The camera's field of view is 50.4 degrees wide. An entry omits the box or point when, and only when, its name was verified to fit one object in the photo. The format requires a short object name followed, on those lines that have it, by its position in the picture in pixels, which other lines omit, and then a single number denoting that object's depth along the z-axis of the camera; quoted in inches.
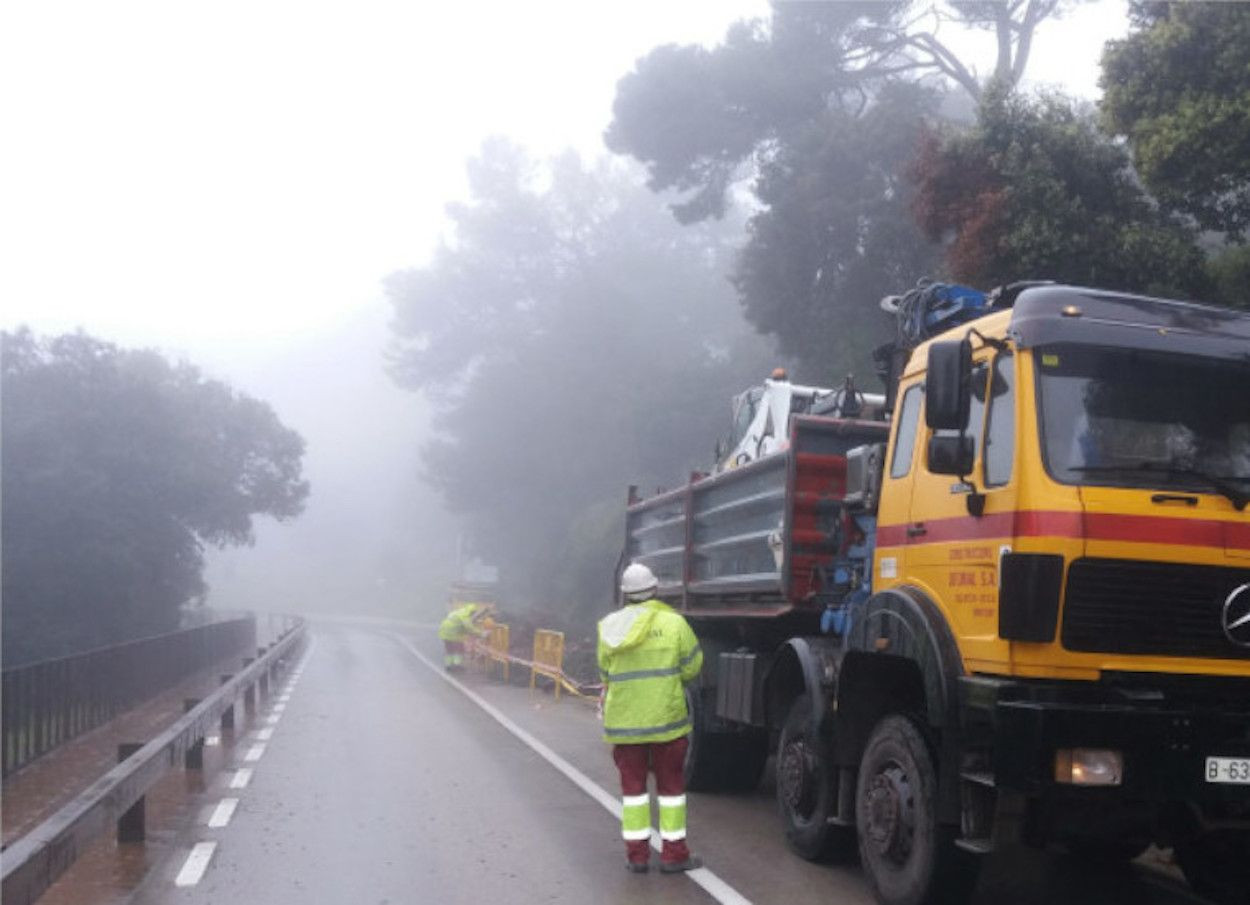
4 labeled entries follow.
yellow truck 217.8
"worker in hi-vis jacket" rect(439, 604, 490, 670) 1102.4
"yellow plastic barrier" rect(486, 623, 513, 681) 987.3
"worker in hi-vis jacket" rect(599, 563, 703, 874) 299.0
